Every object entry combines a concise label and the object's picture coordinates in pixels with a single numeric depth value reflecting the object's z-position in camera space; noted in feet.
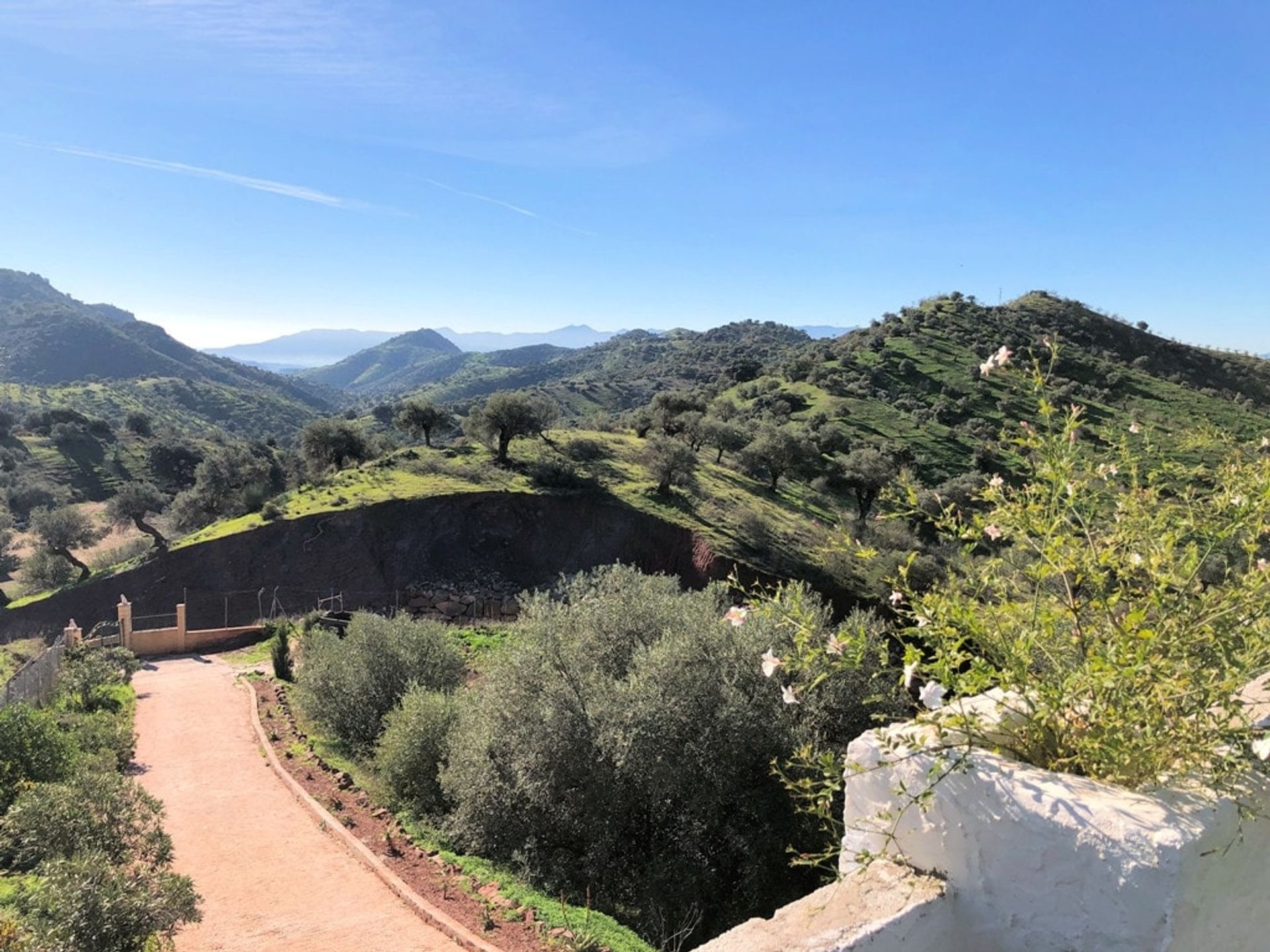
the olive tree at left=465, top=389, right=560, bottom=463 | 136.36
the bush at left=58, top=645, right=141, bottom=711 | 56.39
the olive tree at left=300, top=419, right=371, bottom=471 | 145.18
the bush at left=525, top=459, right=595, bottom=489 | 128.77
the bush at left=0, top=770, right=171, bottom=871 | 25.95
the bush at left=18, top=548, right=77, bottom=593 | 122.42
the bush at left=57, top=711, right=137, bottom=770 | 44.73
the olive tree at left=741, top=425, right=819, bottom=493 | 145.79
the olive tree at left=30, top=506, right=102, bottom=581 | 125.39
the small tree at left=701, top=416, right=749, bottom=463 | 157.28
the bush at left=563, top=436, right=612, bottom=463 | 142.41
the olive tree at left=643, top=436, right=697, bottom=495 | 129.70
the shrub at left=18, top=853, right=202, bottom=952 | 19.69
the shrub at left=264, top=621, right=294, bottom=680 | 71.15
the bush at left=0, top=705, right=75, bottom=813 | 33.78
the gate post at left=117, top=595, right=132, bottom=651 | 82.69
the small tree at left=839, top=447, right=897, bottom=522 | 139.54
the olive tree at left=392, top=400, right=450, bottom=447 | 151.33
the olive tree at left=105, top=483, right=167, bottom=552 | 135.23
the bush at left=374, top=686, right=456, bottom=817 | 42.14
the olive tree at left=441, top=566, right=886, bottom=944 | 32.17
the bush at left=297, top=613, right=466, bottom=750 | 52.54
